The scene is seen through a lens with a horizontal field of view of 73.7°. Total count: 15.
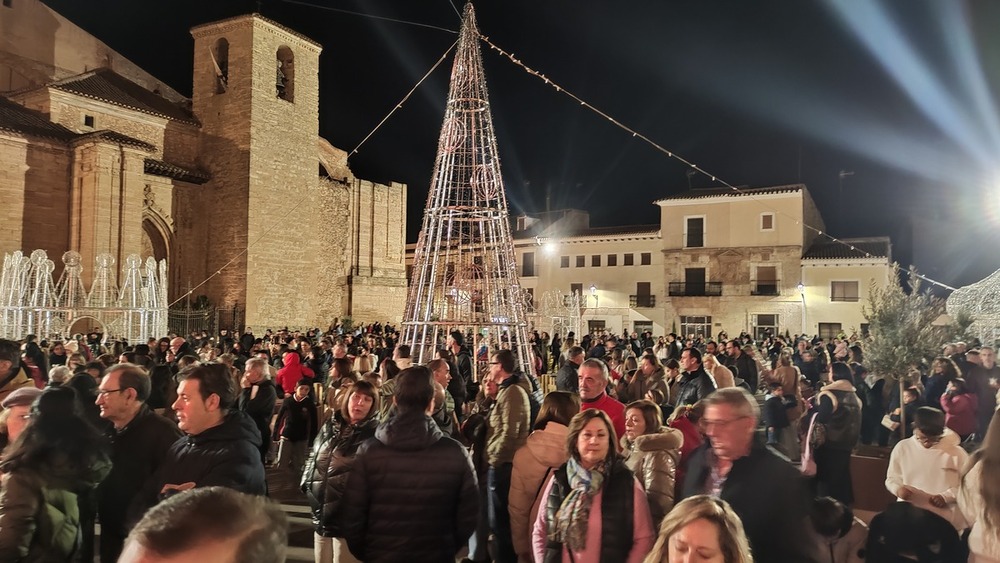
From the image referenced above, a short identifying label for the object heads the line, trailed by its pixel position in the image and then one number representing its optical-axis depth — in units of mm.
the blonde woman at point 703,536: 1845
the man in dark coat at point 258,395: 6367
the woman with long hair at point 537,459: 3523
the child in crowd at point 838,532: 3002
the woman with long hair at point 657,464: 3451
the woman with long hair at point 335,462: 3570
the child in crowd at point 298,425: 7273
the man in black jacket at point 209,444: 2824
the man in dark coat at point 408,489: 3098
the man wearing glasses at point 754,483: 2494
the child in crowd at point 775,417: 5844
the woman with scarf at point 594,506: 2770
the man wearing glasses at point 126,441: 3361
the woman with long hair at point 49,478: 2525
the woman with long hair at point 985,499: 2499
